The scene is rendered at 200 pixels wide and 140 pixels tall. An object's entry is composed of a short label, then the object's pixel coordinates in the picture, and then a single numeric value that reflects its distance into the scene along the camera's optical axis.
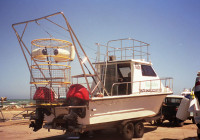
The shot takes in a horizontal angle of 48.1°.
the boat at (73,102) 6.72
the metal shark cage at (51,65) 6.94
